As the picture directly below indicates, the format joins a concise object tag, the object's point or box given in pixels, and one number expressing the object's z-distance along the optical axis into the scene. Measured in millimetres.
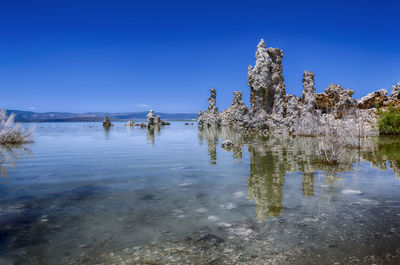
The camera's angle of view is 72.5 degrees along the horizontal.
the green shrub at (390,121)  25769
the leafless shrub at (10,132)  20422
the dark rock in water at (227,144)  18677
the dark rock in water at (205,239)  4074
